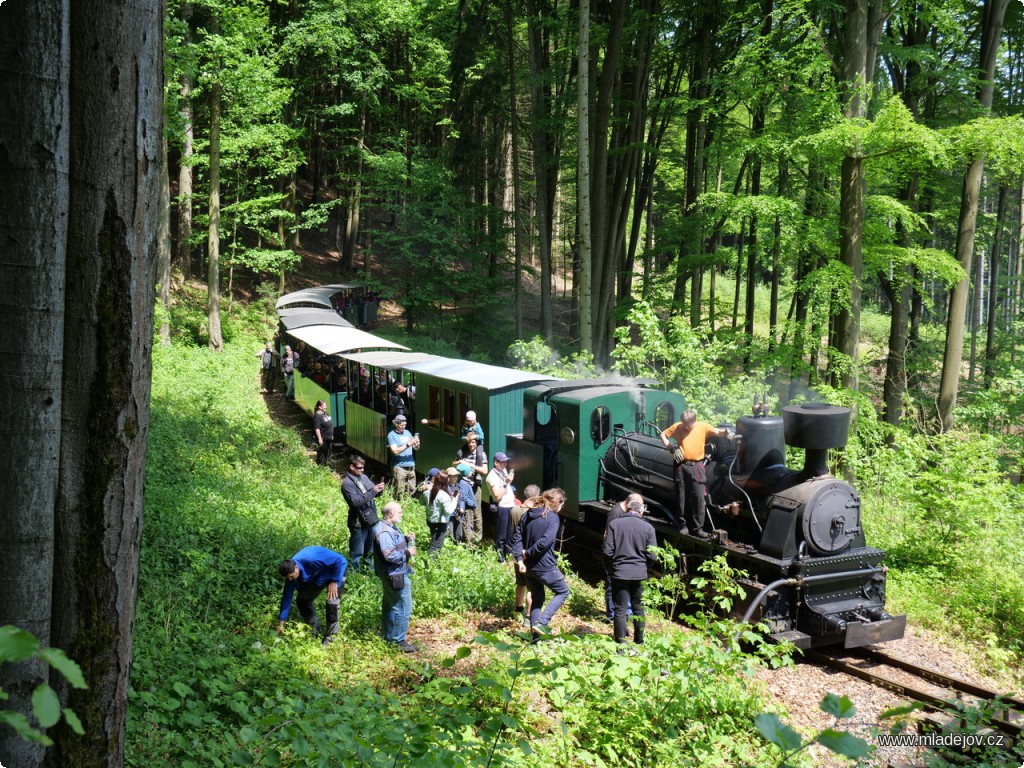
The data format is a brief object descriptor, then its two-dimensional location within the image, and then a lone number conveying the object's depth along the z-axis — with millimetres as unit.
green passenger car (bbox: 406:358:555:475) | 12680
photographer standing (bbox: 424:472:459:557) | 9854
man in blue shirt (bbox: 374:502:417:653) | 7129
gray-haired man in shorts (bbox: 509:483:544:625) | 7777
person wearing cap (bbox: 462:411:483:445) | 12133
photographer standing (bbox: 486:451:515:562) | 10336
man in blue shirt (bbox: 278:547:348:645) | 7188
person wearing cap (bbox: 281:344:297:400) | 22016
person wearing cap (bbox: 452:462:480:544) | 10984
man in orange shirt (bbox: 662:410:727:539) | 8844
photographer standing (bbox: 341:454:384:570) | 9227
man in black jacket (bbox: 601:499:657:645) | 7348
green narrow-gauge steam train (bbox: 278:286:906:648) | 8023
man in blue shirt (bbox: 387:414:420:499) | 12711
